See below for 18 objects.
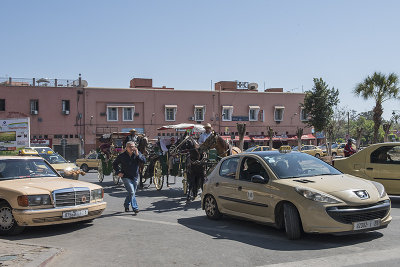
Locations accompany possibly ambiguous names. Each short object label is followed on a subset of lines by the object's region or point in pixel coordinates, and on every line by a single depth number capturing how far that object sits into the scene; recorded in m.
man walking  10.56
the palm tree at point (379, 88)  32.75
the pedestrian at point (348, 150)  16.93
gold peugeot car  6.85
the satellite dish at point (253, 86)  58.50
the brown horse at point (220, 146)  12.98
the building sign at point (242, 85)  57.50
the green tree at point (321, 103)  45.22
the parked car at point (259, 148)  38.28
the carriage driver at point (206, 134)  14.81
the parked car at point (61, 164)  15.15
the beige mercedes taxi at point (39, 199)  7.93
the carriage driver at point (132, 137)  16.98
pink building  47.62
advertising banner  26.55
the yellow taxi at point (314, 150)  40.48
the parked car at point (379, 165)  11.05
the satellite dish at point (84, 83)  50.10
